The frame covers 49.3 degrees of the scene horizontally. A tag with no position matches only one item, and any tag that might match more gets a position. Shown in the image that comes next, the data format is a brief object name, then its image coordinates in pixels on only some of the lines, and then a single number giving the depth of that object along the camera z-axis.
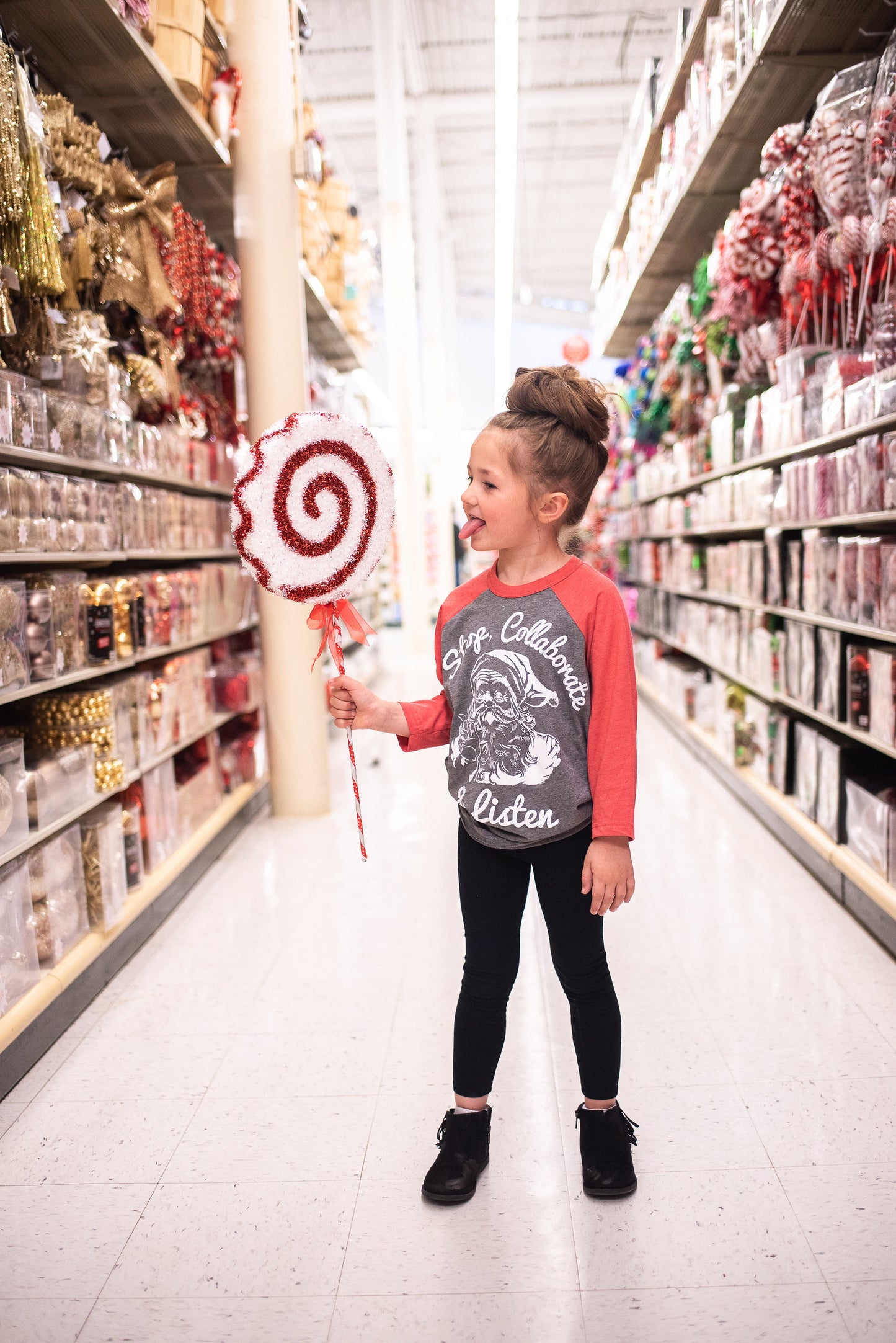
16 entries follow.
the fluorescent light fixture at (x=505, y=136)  6.24
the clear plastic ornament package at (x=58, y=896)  2.21
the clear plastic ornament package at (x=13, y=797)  2.01
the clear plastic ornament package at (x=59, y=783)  2.19
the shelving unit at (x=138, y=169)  2.15
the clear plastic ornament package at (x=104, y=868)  2.48
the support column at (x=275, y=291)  3.61
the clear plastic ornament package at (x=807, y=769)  3.17
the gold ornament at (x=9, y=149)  1.99
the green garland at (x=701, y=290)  4.31
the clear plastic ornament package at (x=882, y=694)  2.47
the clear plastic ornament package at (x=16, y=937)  2.01
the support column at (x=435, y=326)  11.21
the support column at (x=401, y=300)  8.18
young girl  1.47
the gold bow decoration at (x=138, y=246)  2.75
